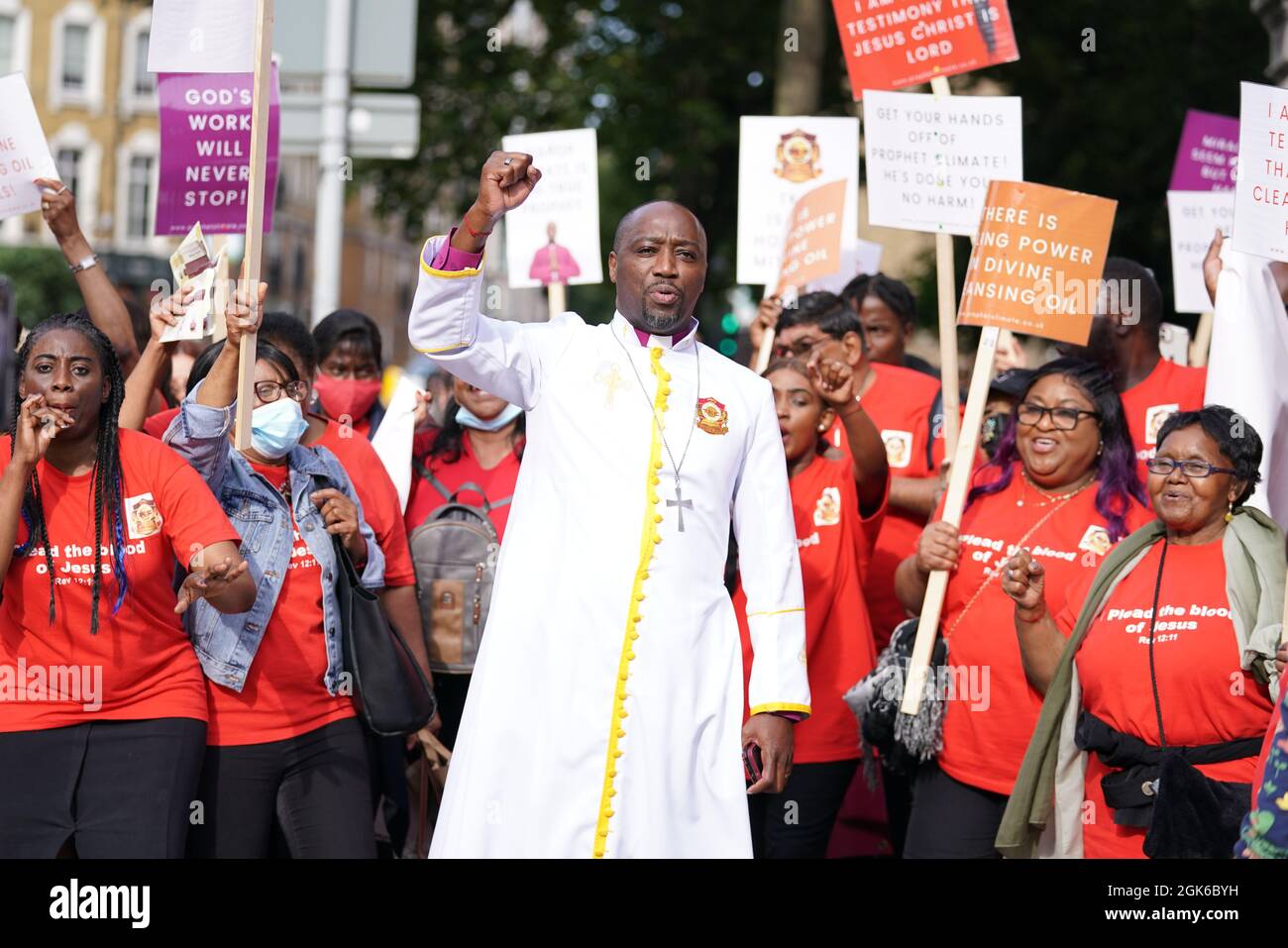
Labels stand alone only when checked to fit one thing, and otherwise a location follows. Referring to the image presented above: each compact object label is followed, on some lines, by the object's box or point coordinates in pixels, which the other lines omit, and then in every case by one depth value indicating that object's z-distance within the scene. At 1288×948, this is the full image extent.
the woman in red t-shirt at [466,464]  6.91
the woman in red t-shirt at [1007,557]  6.15
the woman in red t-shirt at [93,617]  5.09
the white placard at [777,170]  8.77
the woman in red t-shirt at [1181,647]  5.31
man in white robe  4.84
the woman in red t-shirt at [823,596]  6.58
